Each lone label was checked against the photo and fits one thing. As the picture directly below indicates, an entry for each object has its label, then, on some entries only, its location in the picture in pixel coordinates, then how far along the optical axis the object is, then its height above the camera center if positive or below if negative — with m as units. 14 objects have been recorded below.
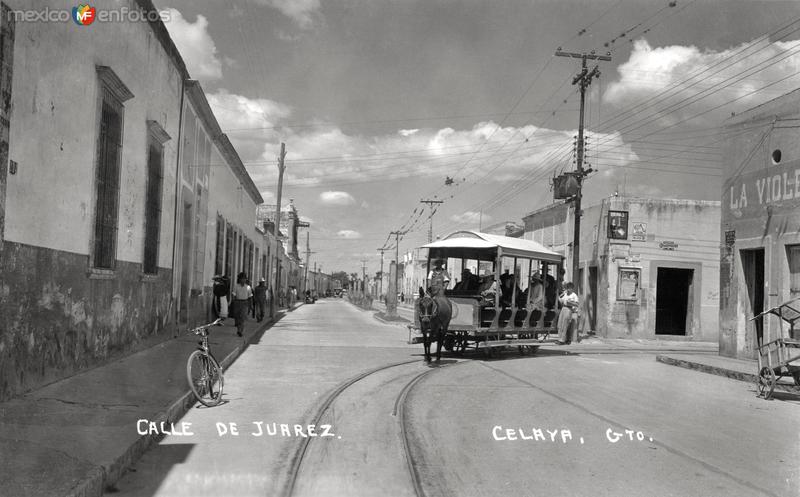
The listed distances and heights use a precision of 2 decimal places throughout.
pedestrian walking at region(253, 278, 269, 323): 24.58 -0.87
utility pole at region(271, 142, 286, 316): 36.50 +5.48
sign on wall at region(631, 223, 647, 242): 24.94 +2.01
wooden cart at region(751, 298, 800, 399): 9.98 -1.09
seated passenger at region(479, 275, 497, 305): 14.62 -0.19
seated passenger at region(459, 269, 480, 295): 15.19 -0.04
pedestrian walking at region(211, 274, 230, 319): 20.62 -0.78
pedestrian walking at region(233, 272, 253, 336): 16.67 -0.76
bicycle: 7.75 -1.22
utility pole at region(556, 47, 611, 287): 24.50 +4.92
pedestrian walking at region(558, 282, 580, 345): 20.16 -0.85
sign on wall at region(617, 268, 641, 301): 24.77 +0.12
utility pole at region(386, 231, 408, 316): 33.06 -1.24
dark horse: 12.58 -0.66
